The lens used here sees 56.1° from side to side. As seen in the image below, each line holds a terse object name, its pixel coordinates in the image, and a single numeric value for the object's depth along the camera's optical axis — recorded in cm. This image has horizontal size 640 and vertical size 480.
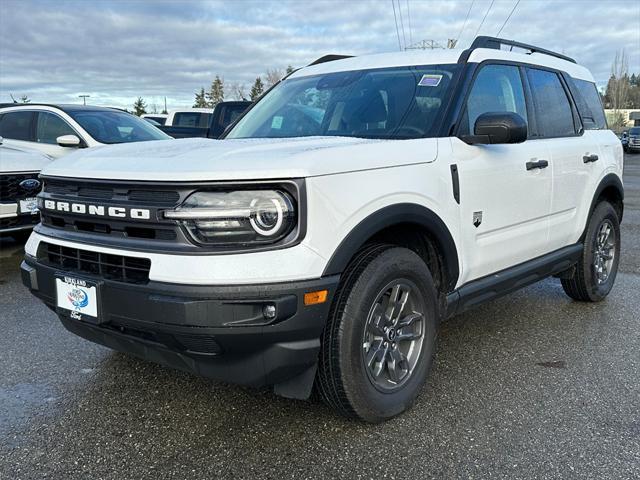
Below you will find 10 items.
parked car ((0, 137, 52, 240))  646
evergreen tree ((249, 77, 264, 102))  7938
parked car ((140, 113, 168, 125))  2015
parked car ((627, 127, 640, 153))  3428
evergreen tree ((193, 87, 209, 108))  8759
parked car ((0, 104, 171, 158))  797
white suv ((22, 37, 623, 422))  236
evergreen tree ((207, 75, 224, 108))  8612
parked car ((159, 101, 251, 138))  1173
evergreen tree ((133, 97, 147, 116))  8394
